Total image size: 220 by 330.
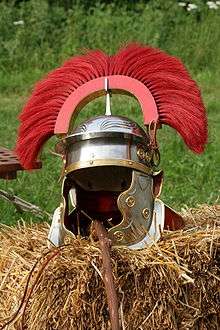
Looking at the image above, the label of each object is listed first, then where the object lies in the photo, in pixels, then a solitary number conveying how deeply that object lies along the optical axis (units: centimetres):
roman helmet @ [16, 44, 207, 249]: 475
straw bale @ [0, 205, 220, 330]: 442
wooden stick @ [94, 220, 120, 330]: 418
